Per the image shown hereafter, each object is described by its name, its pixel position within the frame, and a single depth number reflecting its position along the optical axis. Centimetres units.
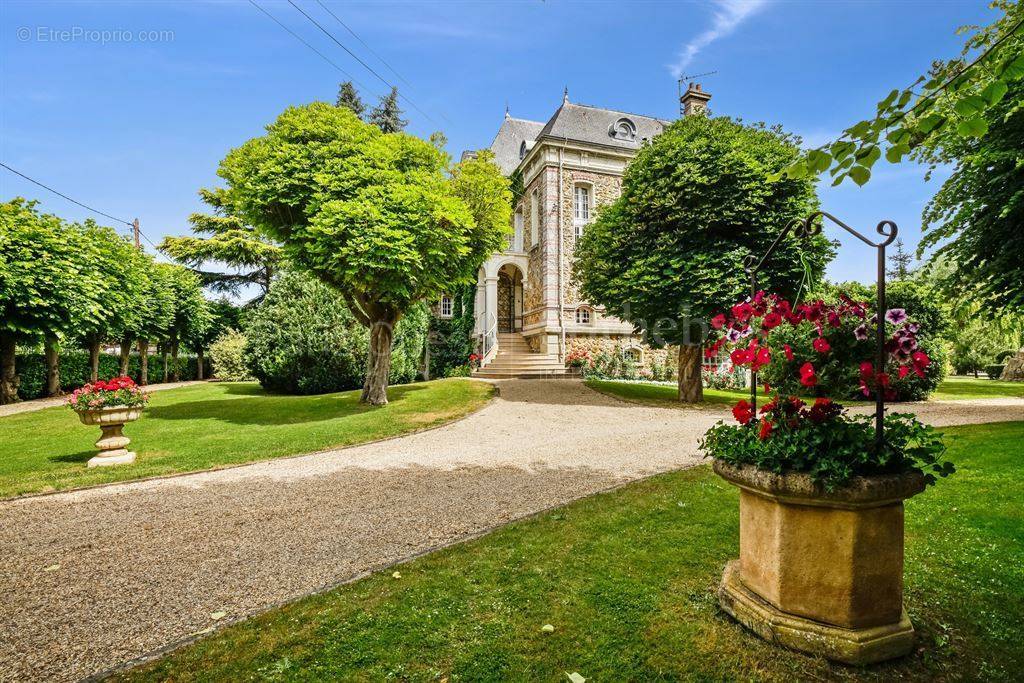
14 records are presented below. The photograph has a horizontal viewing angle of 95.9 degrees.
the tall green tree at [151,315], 1892
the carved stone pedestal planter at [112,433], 648
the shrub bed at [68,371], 1573
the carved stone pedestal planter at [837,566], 210
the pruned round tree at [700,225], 1061
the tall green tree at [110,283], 1482
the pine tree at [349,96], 2650
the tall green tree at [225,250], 2405
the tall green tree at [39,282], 1243
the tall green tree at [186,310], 2120
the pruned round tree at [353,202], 953
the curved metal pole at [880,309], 221
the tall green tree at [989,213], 668
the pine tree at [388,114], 2583
